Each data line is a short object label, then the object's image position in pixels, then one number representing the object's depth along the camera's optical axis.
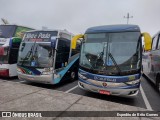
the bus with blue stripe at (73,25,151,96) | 5.77
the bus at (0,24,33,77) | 9.40
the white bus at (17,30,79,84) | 7.55
